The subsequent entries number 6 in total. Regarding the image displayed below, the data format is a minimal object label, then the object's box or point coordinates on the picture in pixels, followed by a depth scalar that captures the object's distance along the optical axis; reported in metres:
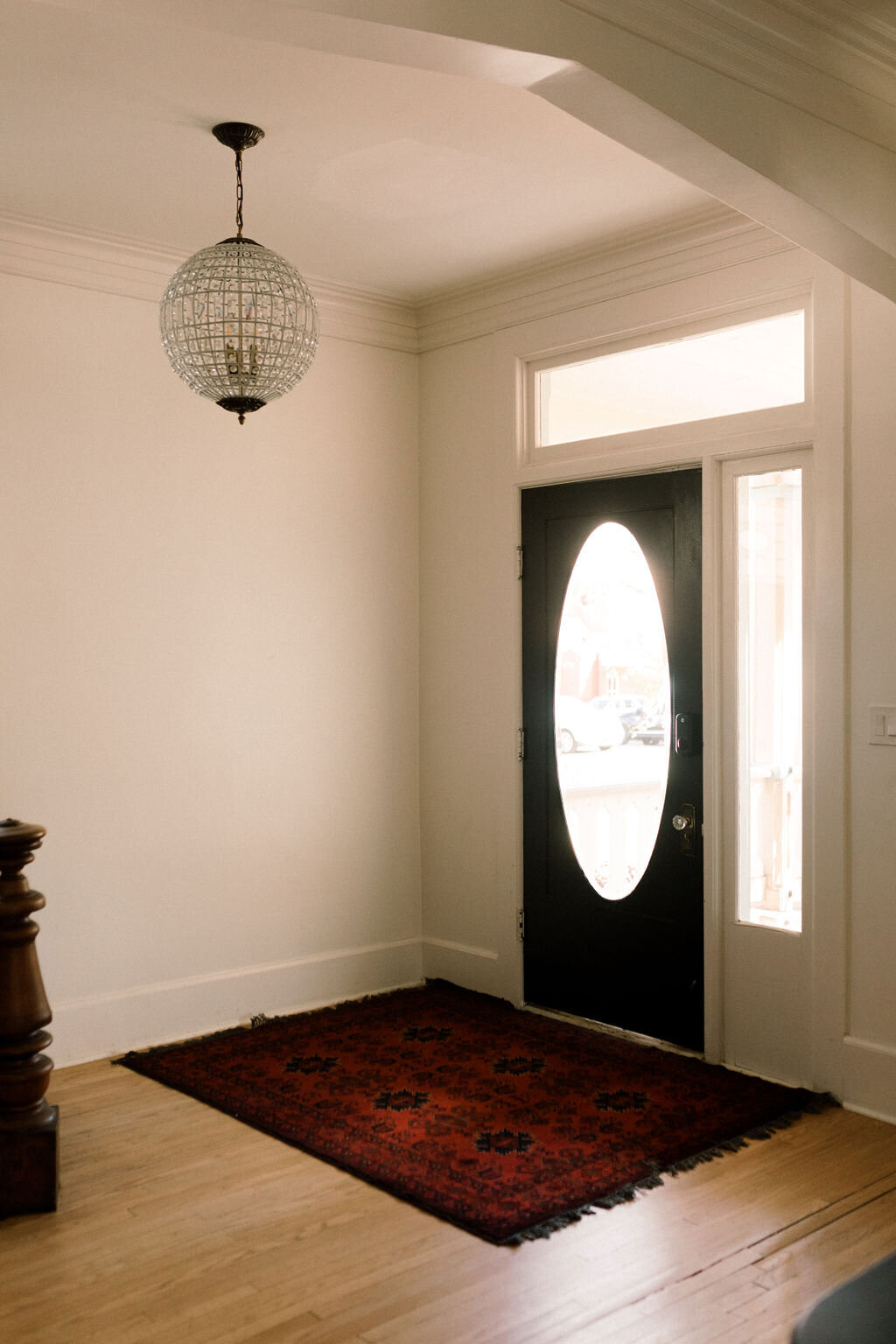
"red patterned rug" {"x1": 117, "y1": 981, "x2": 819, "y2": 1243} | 3.31
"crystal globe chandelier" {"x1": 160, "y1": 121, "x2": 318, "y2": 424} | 3.37
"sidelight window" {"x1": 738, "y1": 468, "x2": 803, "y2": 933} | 4.06
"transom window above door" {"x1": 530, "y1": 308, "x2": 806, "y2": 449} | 4.09
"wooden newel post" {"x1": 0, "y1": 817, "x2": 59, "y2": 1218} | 3.17
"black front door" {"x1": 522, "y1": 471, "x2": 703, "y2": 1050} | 4.37
